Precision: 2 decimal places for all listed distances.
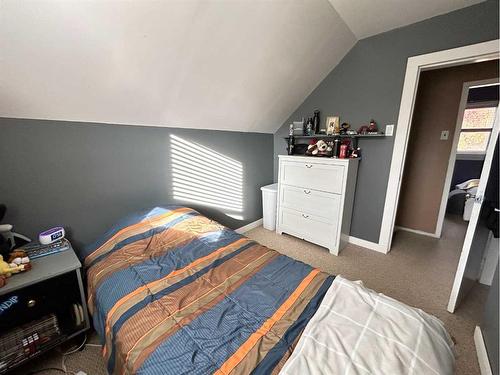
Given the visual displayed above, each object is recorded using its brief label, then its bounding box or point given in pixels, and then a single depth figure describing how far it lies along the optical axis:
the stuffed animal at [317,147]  2.53
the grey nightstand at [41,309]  1.09
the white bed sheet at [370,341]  0.70
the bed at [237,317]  0.74
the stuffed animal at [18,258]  1.17
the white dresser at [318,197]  2.30
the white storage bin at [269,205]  2.95
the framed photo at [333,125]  2.54
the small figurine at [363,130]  2.34
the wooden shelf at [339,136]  2.26
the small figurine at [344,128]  2.50
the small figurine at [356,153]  2.46
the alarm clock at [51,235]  1.40
